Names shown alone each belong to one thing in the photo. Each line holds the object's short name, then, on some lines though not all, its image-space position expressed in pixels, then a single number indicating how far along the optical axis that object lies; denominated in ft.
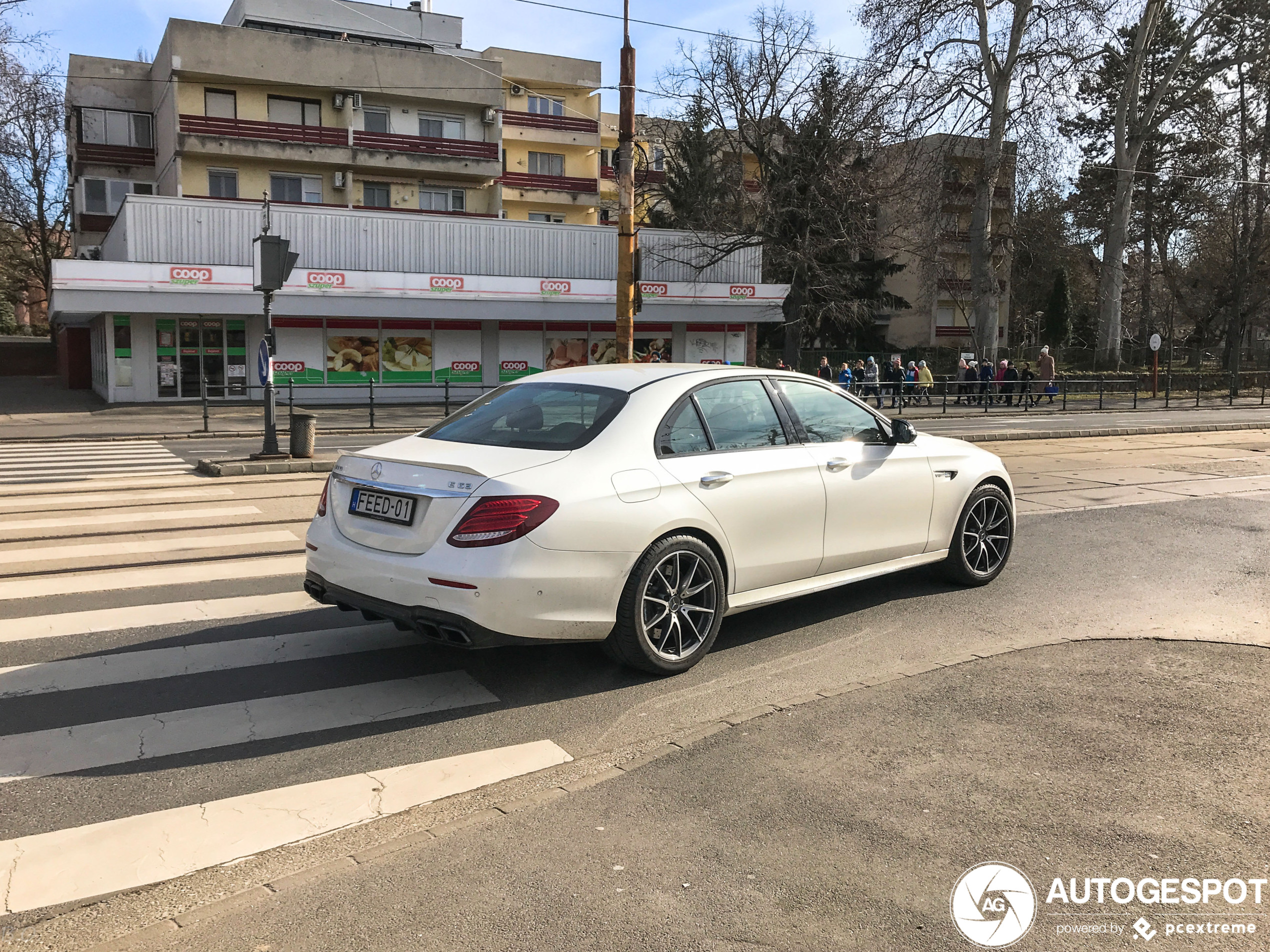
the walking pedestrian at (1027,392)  103.96
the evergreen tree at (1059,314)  218.79
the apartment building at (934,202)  124.57
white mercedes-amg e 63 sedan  15.47
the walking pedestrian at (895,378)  98.73
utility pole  58.08
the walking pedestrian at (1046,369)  111.24
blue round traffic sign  47.67
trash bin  48.85
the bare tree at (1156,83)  133.69
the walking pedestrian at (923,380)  109.81
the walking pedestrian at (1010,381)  103.81
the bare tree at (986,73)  122.01
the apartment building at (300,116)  132.16
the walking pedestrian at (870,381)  97.96
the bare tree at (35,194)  130.31
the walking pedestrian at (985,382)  102.47
